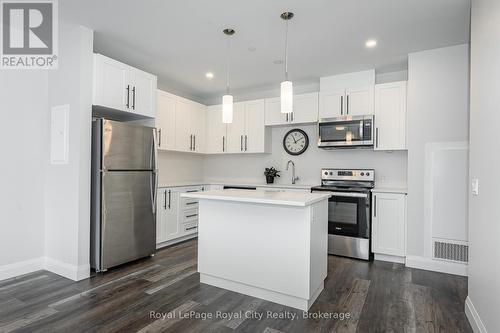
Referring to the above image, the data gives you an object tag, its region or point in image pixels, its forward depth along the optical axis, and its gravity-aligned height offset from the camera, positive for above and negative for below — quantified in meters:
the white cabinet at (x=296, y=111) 4.33 +0.90
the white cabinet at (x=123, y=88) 3.09 +0.94
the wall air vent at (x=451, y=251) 3.15 -0.98
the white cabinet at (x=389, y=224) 3.53 -0.74
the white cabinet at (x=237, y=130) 4.97 +0.64
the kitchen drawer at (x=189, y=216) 4.41 -0.84
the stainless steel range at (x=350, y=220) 3.67 -0.74
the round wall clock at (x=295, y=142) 4.75 +0.43
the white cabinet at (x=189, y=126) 4.59 +0.69
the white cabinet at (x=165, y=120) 4.16 +0.70
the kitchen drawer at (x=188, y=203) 4.42 -0.64
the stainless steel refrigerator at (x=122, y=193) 3.07 -0.35
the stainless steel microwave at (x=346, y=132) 3.85 +0.51
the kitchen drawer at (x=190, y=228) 4.45 -1.05
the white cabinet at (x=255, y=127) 4.79 +0.68
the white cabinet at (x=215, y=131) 5.13 +0.64
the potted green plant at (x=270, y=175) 4.89 -0.16
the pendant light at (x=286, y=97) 2.38 +0.61
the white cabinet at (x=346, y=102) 3.92 +0.96
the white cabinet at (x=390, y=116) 3.68 +0.70
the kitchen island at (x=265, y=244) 2.31 -0.72
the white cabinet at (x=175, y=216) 4.00 -0.80
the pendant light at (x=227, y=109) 2.72 +0.56
